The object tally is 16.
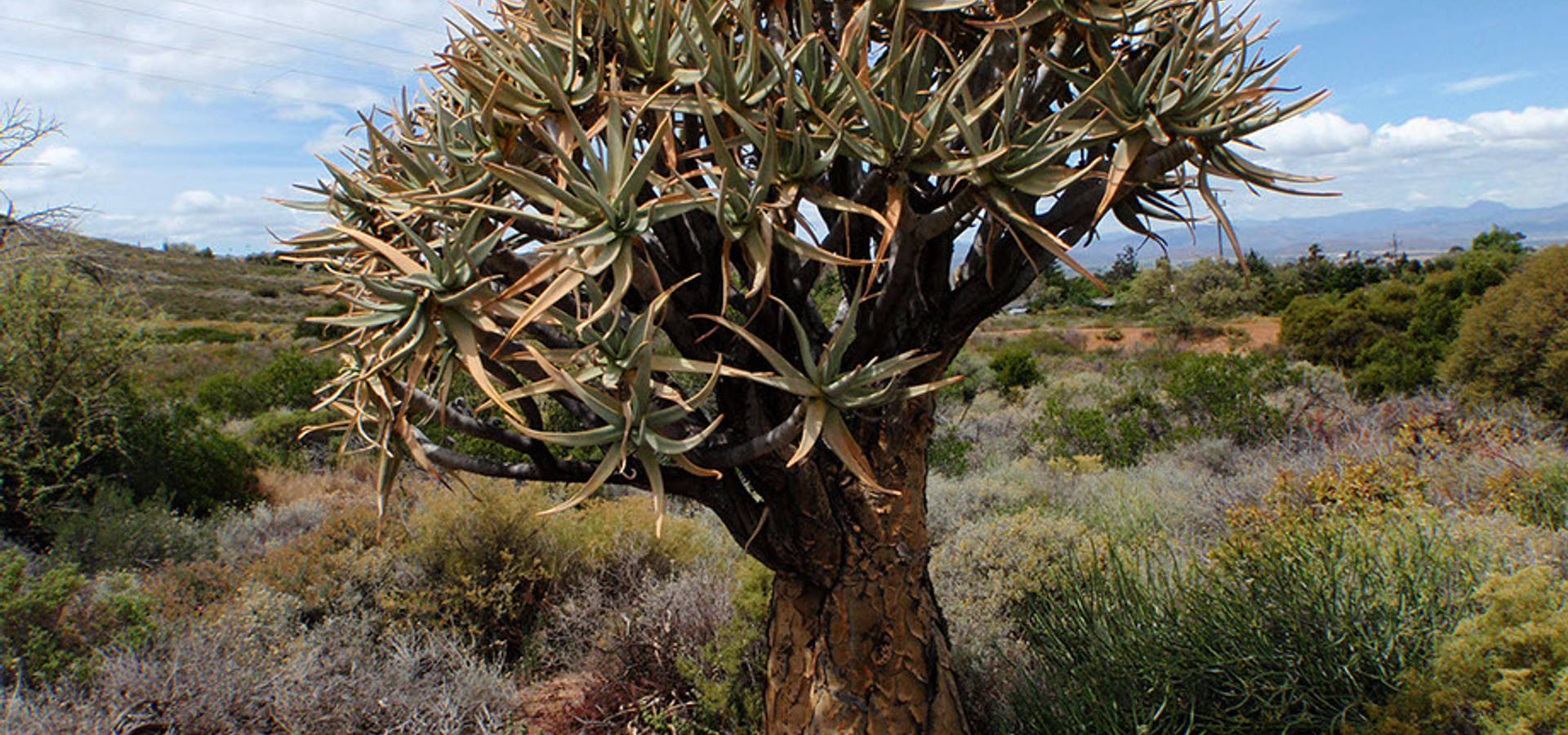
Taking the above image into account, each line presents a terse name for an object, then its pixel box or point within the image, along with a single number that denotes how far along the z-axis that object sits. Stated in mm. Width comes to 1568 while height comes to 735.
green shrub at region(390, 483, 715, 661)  5242
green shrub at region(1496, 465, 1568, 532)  4898
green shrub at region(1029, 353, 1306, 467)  9391
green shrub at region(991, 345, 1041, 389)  16688
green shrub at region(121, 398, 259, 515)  7992
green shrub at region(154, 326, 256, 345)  26750
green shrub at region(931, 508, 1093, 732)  3930
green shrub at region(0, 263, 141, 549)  6992
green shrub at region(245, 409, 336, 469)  10953
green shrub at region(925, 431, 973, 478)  9469
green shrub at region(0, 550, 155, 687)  4266
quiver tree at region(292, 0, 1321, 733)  1984
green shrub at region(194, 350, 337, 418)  13805
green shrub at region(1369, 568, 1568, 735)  2381
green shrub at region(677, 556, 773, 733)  3971
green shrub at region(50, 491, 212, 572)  6395
